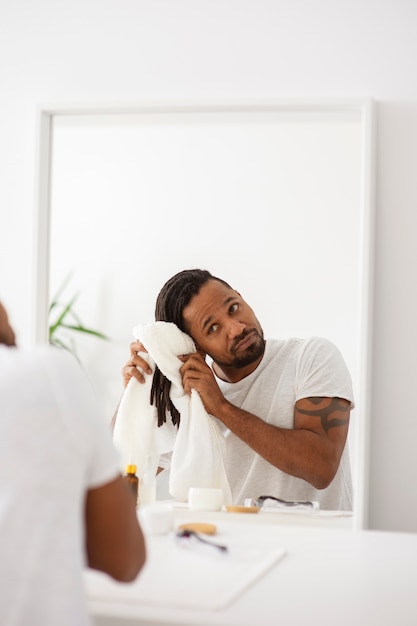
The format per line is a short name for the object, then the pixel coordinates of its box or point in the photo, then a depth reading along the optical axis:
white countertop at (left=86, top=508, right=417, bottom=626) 1.36
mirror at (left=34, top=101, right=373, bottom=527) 1.99
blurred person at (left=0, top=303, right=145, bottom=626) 1.06
